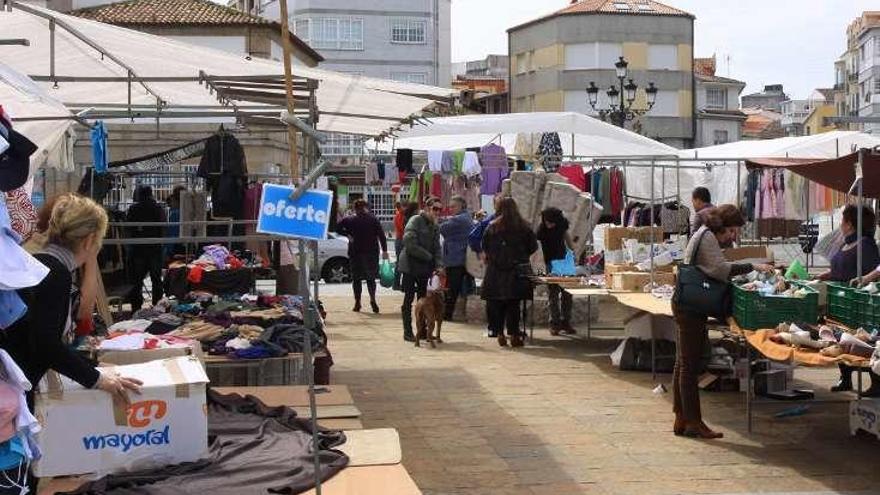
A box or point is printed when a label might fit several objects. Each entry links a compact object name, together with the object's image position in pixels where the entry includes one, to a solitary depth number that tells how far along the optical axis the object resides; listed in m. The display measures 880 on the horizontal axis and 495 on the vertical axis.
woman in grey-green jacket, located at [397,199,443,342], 13.14
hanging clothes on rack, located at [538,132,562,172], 16.33
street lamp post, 25.14
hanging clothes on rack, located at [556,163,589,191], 15.87
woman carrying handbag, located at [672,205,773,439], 7.57
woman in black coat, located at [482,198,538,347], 12.39
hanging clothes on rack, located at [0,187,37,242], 6.38
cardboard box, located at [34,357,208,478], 4.77
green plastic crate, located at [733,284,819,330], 7.33
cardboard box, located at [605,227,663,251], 12.81
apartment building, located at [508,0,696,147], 62.59
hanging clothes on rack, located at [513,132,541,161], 16.73
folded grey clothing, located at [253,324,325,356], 7.74
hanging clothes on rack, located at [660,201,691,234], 14.04
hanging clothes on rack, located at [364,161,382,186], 18.12
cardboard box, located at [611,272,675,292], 11.14
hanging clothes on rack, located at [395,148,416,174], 16.70
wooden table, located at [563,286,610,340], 11.49
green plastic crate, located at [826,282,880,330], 6.98
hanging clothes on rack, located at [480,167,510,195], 16.33
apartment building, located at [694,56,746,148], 70.00
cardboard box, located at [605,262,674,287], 11.68
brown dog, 12.54
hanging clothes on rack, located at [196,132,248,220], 11.71
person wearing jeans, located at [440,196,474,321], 14.35
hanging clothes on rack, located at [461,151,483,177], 16.23
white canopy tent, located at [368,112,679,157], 16.23
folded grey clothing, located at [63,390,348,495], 4.68
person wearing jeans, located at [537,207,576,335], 13.91
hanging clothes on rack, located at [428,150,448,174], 16.41
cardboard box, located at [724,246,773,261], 10.65
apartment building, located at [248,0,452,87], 61.88
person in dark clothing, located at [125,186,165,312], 13.74
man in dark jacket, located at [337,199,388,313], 15.95
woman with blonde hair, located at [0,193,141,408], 3.71
